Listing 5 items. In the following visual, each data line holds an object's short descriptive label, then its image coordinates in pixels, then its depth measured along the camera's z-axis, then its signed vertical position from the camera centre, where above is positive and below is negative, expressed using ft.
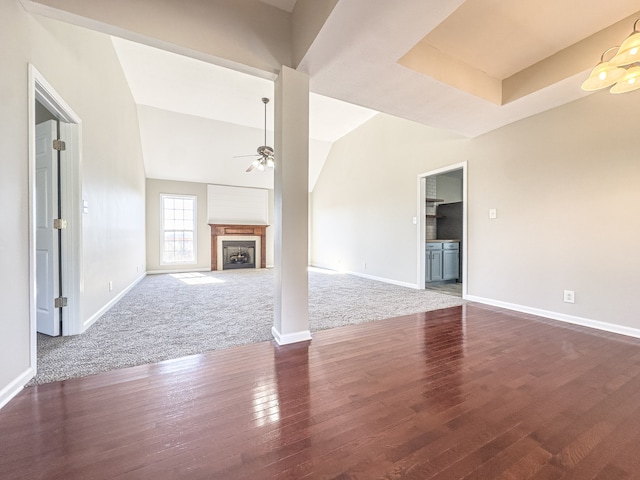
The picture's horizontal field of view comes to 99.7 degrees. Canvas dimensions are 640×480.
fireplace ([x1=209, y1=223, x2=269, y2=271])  25.25 -0.03
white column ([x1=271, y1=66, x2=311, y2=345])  8.05 +0.98
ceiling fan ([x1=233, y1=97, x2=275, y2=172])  16.48 +4.92
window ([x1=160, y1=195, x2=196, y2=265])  23.75 +0.78
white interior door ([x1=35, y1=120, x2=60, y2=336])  8.21 +0.38
